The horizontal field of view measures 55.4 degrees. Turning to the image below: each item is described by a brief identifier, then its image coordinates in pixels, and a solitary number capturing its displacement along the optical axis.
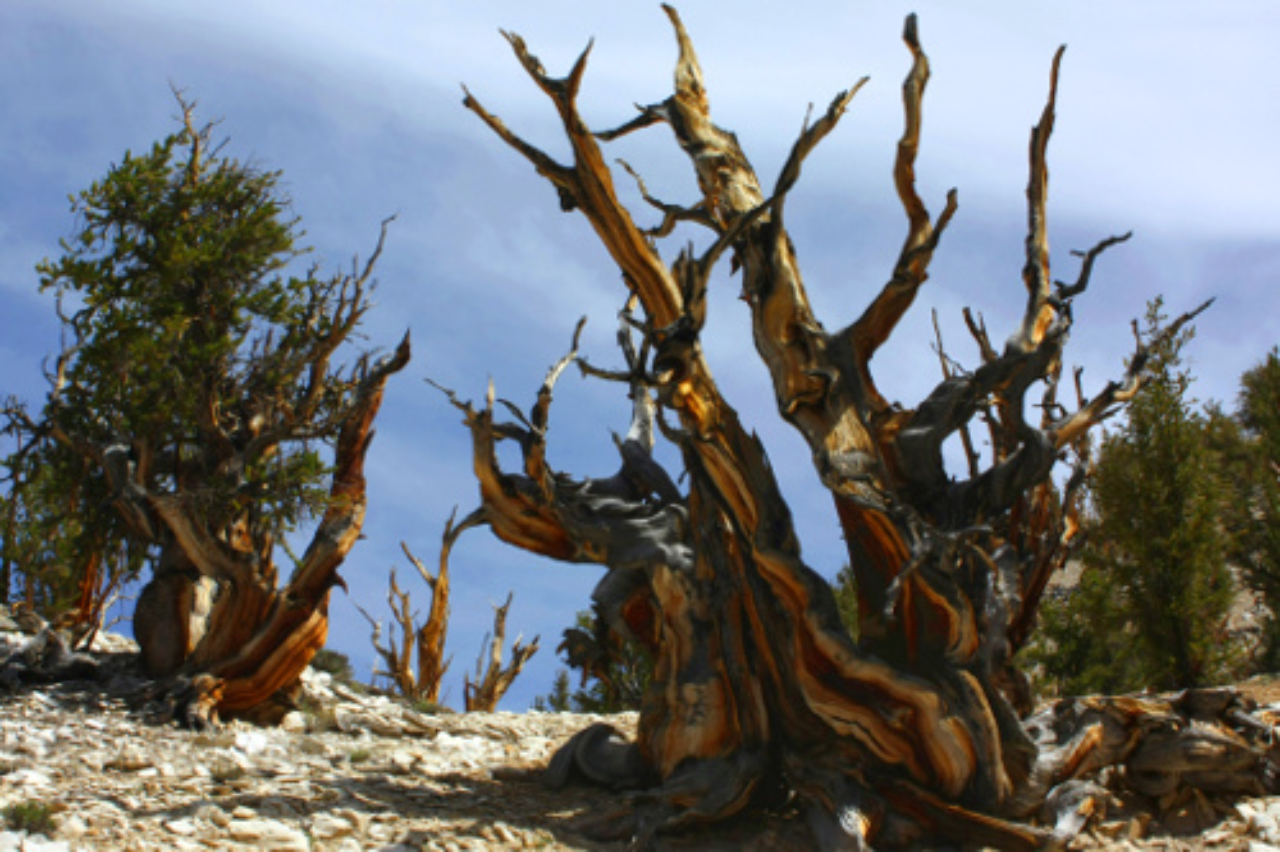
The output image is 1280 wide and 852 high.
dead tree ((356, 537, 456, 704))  9.71
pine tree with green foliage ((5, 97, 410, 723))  6.47
